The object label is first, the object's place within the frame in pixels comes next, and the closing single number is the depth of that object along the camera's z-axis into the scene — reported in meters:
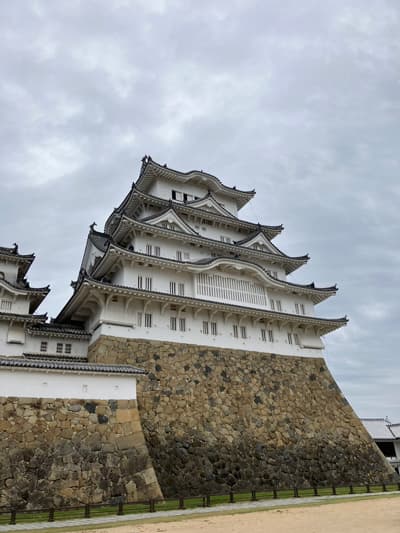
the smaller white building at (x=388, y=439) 39.31
